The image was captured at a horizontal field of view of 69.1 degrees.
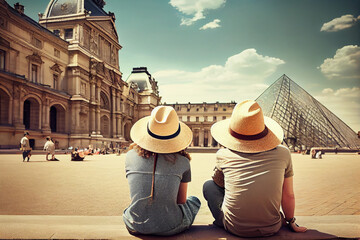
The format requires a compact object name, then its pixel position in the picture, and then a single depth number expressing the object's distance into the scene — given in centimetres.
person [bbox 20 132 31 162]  1095
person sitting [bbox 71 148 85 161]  1600
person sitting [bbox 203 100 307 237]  249
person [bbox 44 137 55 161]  1463
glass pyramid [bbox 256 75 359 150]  4188
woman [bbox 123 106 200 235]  252
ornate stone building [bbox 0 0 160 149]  1240
